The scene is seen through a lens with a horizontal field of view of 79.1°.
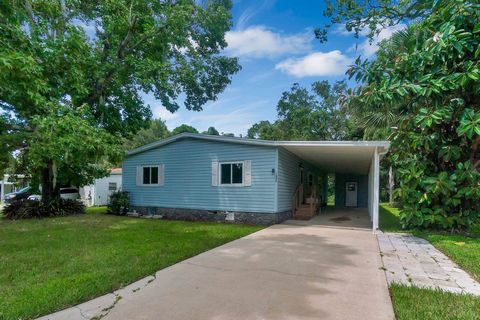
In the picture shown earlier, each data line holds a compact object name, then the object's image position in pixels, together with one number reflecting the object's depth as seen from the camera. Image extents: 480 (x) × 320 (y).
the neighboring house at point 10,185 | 13.87
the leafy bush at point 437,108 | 6.93
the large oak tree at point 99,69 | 6.62
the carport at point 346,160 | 8.79
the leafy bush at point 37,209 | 11.51
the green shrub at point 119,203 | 12.75
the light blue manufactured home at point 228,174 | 9.85
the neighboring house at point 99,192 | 19.45
